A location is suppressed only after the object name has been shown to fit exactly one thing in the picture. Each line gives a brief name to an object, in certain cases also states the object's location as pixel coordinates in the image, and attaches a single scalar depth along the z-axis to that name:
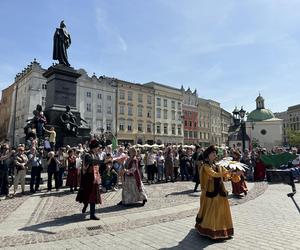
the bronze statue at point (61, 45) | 19.78
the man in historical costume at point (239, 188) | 10.84
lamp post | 22.95
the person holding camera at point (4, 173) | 10.48
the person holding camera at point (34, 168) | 11.15
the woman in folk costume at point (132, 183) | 9.11
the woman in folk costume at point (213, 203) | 5.69
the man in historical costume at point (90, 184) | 7.26
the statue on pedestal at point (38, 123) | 16.48
